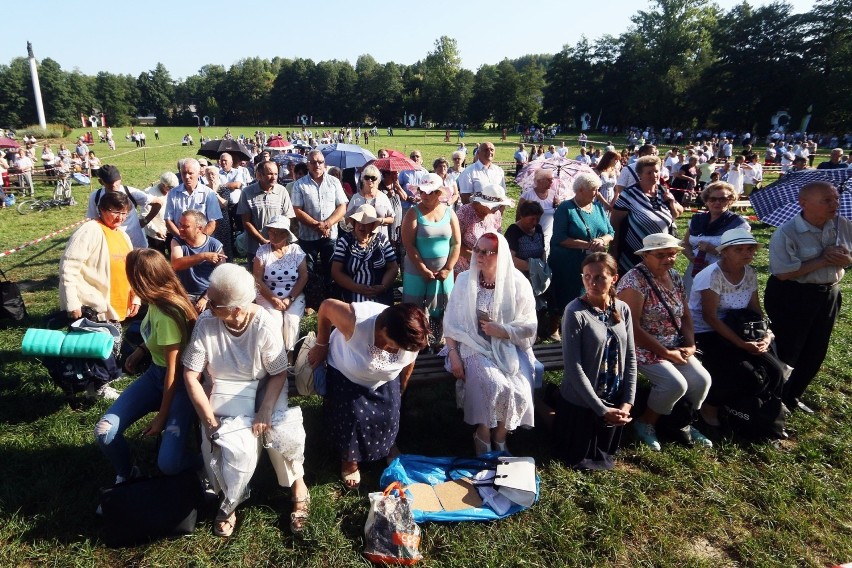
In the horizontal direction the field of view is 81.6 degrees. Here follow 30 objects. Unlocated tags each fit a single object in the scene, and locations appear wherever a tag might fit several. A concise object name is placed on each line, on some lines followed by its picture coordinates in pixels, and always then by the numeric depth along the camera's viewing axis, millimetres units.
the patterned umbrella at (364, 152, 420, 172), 8295
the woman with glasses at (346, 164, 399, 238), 6109
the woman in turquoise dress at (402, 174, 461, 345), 4781
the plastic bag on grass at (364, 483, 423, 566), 2854
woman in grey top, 3533
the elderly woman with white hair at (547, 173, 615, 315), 5094
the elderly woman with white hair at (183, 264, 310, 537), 2980
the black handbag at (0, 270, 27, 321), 5590
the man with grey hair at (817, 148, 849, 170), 12114
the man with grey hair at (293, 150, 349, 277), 6273
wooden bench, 4066
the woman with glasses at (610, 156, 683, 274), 5262
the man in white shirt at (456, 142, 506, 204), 7406
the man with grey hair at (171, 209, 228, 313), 4736
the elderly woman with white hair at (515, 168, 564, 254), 5973
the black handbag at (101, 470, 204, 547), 2872
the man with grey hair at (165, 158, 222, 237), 6211
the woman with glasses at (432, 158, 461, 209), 8605
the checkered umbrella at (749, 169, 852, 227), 4520
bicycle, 14227
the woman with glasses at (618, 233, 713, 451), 3866
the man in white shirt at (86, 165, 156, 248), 5237
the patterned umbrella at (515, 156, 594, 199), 6613
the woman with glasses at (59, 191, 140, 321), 4102
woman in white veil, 3686
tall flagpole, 54312
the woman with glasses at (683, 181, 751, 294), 4816
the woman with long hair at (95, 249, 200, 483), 3082
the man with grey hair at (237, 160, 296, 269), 6125
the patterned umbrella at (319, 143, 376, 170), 10500
